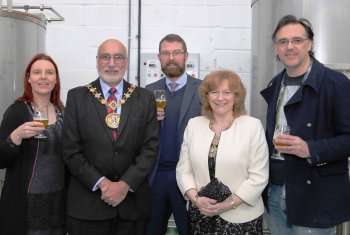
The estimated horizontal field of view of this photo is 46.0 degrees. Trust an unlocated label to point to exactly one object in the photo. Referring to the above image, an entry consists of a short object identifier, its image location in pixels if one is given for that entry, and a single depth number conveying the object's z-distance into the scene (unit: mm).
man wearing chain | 1896
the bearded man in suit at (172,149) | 2375
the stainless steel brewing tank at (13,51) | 2666
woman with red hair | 1936
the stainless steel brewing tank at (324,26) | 2311
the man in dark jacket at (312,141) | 1713
